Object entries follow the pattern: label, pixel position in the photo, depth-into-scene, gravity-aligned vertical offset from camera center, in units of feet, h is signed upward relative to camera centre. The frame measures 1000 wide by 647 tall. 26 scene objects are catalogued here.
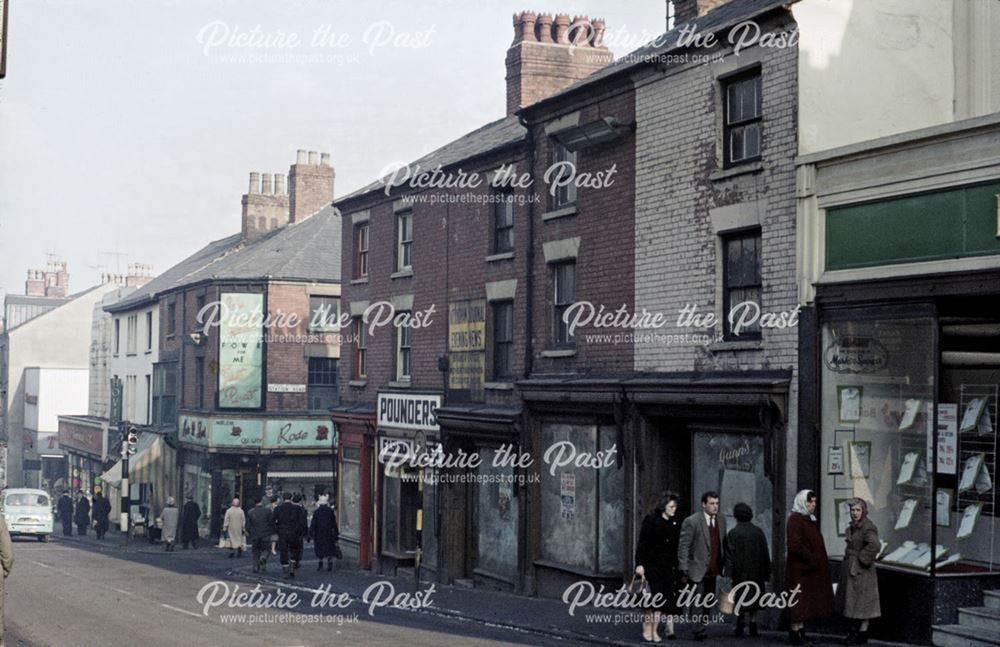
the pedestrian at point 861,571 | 48.55 -7.73
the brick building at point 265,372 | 144.15 +0.02
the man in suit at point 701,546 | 53.06 -7.44
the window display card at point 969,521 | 50.67 -5.86
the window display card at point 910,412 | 50.88 -1.34
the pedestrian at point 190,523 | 136.26 -17.11
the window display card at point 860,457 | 52.90 -3.40
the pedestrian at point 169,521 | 130.00 -16.09
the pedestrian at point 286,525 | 93.81 -11.83
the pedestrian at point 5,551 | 49.06 -7.42
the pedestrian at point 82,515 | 163.32 -19.58
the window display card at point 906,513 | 51.19 -5.64
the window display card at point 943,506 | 50.81 -5.27
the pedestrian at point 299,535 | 94.58 -12.75
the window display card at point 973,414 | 50.49 -1.37
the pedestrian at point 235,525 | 113.80 -14.51
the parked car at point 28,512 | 142.20 -16.85
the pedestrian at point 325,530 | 99.40 -12.95
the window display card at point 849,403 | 53.16 -1.02
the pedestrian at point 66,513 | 163.02 -19.47
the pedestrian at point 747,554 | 52.08 -7.57
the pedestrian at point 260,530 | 95.76 -12.50
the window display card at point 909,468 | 51.21 -3.71
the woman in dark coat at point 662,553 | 52.90 -7.74
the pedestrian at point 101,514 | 152.97 -18.23
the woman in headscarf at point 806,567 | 49.47 -7.74
